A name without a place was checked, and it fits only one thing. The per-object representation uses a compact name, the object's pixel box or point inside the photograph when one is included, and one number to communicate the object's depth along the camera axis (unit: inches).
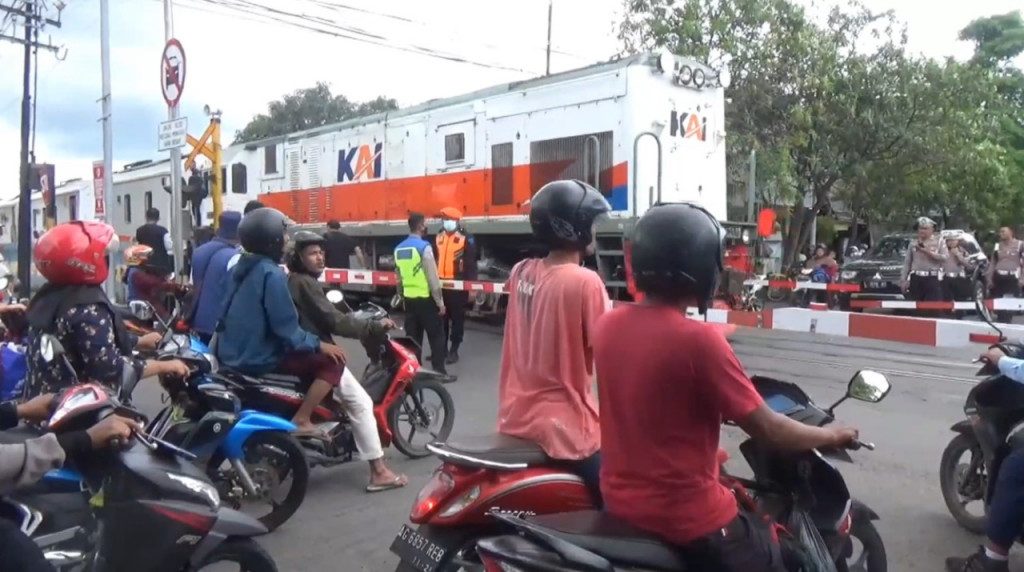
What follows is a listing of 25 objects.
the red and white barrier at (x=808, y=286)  719.7
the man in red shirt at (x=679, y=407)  97.9
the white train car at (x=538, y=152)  519.2
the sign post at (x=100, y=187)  567.2
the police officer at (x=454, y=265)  440.5
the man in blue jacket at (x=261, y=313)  211.2
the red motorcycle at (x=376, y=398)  212.2
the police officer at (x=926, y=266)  540.1
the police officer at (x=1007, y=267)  597.0
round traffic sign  408.5
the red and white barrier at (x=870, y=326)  272.7
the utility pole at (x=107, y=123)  560.0
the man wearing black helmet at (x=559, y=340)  130.6
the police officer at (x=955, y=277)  546.0
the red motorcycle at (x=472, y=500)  121.5
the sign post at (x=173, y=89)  409.4
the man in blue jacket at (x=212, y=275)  254.4
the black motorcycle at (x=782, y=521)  97.0
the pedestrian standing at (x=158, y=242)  421.0
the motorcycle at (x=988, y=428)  167.2
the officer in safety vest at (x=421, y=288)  376.8
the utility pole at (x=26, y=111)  760.3
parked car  760.8
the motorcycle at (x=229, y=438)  185.9
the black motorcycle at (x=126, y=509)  125.3
